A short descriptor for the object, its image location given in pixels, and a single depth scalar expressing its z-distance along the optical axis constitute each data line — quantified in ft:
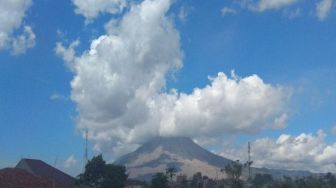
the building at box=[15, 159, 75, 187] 458.13
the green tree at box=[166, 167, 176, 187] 455.63
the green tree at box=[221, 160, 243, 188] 400.47
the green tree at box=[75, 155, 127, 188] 371.56
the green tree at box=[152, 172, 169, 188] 366.63
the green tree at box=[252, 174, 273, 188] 557.05
